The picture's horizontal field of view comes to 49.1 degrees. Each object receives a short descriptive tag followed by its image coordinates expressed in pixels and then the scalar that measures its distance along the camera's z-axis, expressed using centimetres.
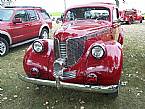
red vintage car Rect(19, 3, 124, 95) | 288
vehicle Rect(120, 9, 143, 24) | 1387
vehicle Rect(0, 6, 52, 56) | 560
